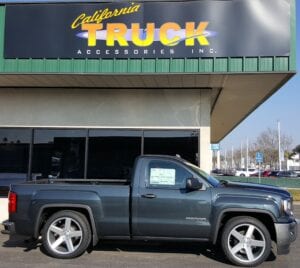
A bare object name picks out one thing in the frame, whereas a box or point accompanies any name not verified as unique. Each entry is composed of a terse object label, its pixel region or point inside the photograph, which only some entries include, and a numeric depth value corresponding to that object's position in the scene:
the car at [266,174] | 64.93
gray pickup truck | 7.73
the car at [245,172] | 70.03
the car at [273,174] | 63.30
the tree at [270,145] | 88.44
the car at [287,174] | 60.22
